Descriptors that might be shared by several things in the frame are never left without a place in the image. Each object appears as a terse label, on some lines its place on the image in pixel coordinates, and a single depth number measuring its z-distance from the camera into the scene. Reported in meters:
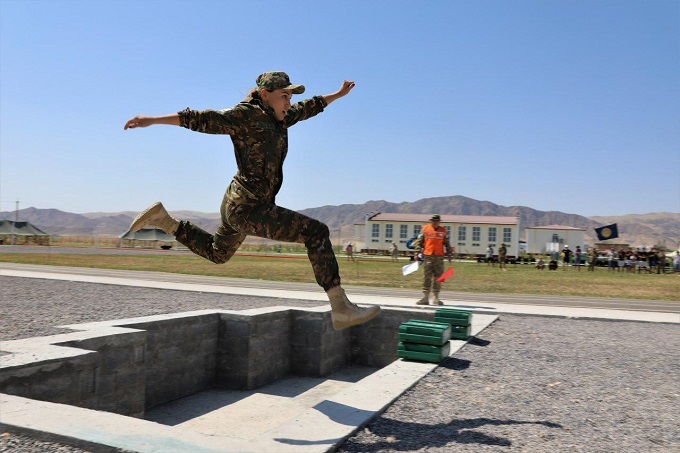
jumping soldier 4.46
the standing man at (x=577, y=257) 42.61
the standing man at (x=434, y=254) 13.17
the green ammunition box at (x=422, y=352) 6.93
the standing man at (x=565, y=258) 41.76
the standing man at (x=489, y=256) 45.08
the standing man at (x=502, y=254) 38.01
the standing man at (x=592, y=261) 39.12
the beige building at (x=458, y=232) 59.64
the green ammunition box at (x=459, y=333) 8.71
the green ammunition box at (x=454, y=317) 8.79
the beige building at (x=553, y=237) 63.47
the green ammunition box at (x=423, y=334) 6.95
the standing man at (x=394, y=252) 52.27
